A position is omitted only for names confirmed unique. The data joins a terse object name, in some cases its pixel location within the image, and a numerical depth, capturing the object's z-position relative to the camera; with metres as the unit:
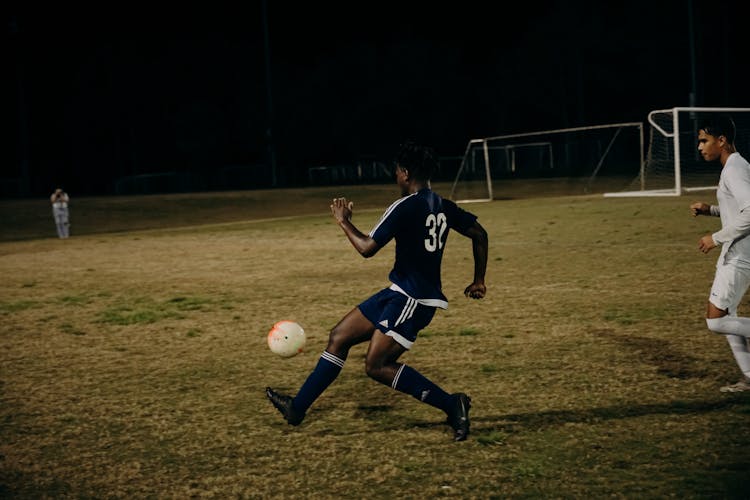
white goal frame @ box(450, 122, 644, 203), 34.86
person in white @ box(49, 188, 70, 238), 24.64
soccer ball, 6.70
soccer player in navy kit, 4.95
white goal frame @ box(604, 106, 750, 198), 26.38
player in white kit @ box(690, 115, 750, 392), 5.60
